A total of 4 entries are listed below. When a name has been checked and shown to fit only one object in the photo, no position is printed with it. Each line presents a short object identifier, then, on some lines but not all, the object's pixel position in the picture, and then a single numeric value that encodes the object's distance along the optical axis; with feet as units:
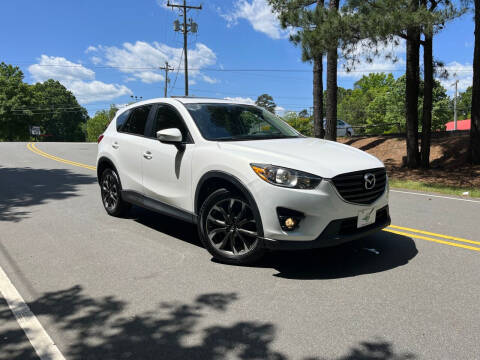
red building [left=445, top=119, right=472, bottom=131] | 202.59
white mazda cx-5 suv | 12.41
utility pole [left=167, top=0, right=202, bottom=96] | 112.80
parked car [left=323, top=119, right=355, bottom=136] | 96.40
